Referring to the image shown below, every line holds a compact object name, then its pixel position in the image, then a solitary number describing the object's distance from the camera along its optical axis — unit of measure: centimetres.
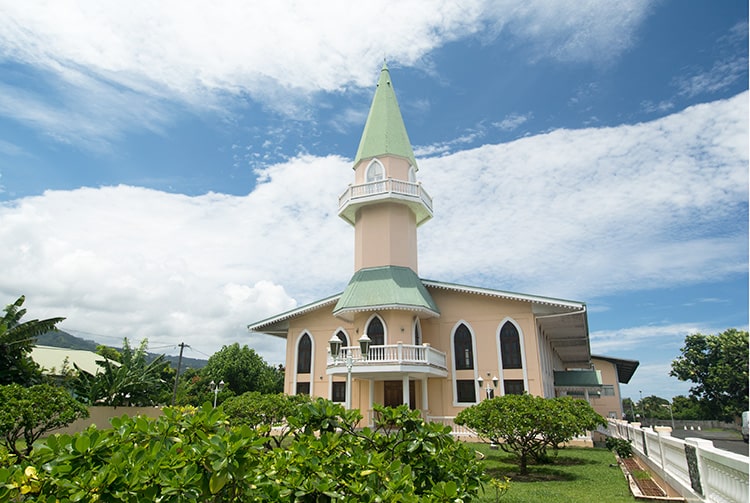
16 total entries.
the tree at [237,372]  3297
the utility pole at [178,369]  2684
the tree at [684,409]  5209
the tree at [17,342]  1830
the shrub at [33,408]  1035
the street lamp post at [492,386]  1829
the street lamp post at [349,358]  1106
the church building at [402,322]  1823
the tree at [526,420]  961
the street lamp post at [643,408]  6680
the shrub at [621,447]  1263
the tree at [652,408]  6140
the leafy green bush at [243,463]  224
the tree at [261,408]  1163
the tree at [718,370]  4009
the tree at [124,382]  2091
